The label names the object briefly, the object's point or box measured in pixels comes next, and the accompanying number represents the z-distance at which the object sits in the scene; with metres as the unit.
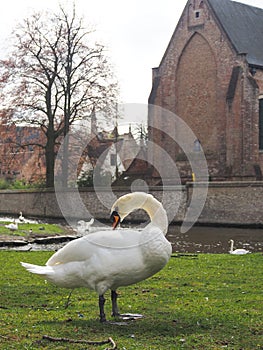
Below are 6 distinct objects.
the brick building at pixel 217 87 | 43.09
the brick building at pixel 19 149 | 44.47
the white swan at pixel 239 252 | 16.45
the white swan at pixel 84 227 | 22.82
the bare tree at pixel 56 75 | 43.06
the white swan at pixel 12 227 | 23.20
